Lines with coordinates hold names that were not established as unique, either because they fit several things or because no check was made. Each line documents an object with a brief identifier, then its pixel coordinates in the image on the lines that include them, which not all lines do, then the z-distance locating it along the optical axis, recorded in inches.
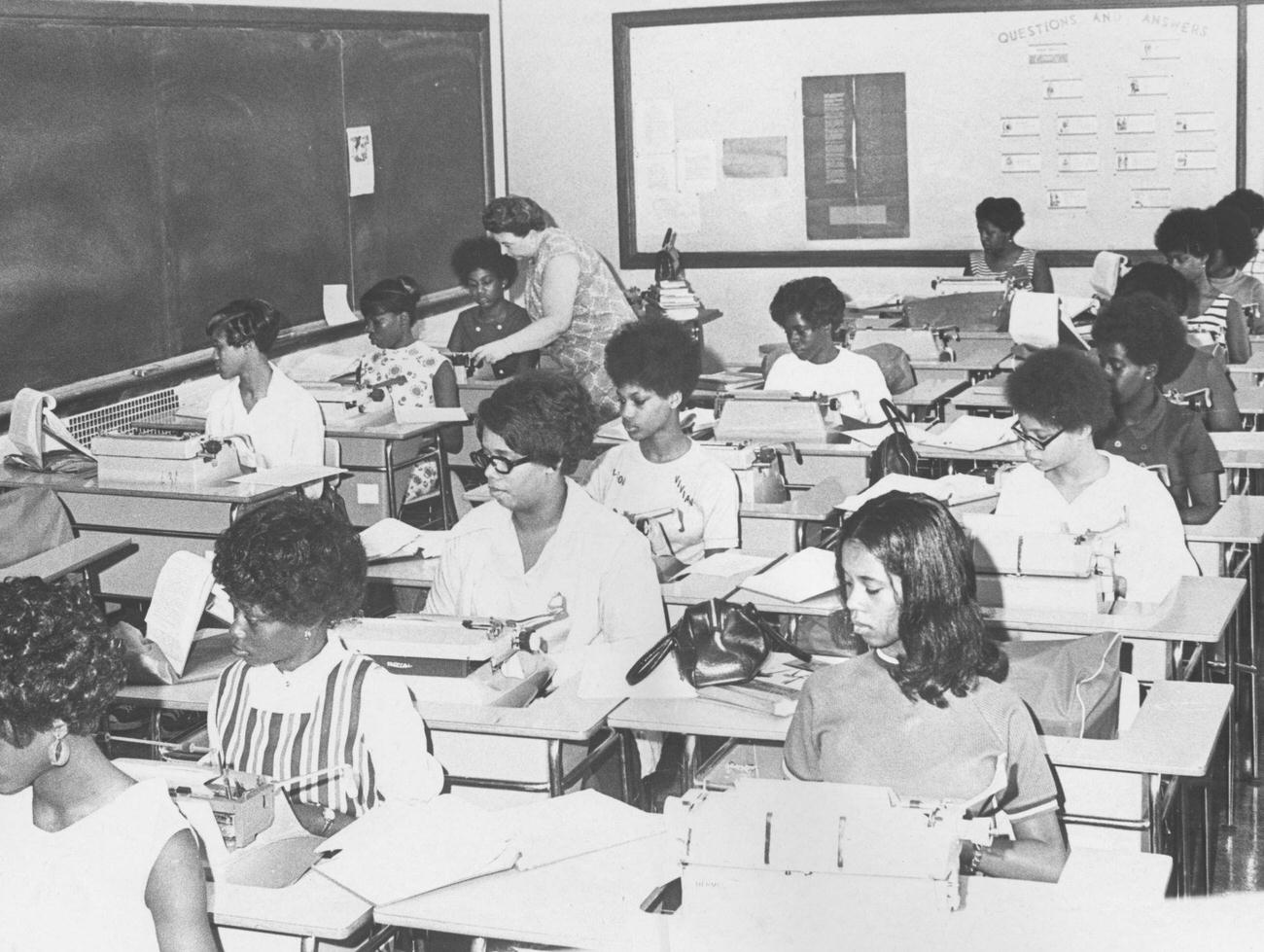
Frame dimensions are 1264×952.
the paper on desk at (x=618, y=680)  124.3
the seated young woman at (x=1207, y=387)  209.0
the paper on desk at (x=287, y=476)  193.2
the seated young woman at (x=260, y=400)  208.2
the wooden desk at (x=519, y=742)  117.3
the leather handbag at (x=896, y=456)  182.9
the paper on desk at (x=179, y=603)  129.0
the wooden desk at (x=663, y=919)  78.4
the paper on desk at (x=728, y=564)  158.2
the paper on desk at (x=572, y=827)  99.2
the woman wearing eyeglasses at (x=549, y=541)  137.5
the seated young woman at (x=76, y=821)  81.8
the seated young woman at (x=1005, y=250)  310.5
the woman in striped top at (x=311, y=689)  107.0
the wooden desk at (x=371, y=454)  220.4
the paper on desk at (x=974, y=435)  205.2
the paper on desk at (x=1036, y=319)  231.1
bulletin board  318.0
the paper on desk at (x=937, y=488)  166.2
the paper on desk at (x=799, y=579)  145.9
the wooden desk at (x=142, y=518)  192.4
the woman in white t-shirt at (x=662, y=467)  170.4
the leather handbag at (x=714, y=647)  124.4
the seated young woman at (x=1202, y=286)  249.6
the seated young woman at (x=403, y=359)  241.4
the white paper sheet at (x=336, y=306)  283.6
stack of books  310.3
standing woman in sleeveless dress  243.9
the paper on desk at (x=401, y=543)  165.5
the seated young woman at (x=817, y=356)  230.5
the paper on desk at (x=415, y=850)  94.7
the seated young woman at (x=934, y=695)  92.9
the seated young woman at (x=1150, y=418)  174.6
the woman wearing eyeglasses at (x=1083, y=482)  145.3
